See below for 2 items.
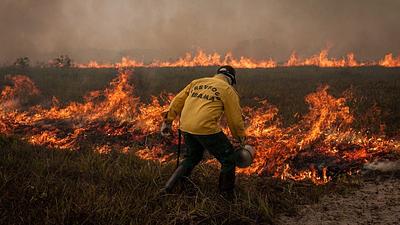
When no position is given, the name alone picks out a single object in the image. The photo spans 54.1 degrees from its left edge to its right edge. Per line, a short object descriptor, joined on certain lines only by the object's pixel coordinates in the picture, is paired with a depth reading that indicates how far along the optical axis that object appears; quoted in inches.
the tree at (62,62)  1665.8
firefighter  202.5
